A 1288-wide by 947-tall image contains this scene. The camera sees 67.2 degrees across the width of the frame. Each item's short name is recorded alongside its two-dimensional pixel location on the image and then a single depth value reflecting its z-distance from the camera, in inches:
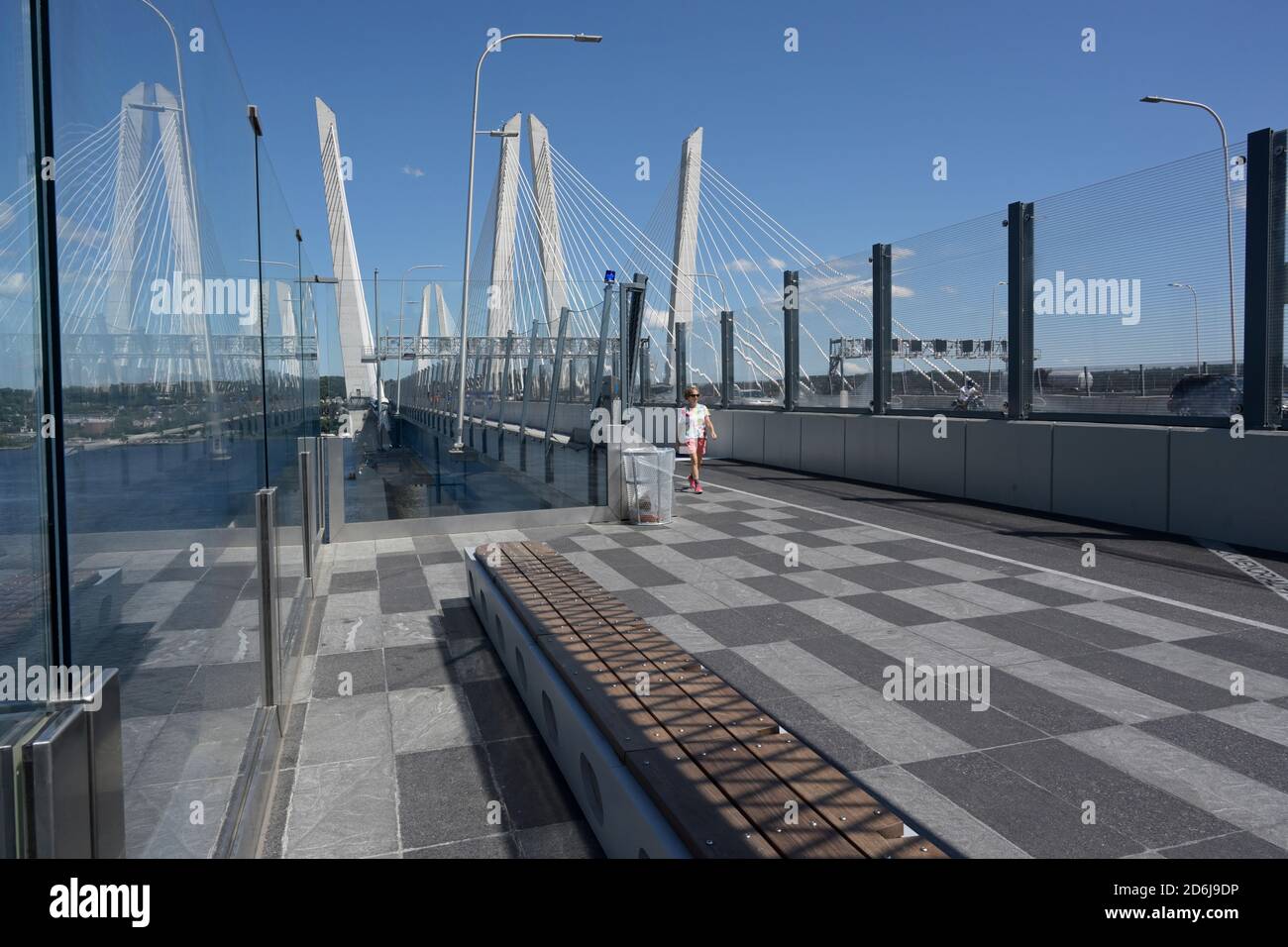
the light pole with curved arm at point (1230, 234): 358.0
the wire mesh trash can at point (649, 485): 432.8
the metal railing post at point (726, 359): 820.6
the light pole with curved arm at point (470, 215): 480.8
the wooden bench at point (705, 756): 104.3
